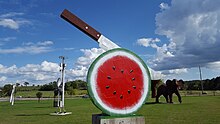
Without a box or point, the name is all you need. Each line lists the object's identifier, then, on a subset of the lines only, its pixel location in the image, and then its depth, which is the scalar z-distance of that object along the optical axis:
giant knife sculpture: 4.58
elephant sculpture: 27.25
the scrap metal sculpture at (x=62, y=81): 17.61
